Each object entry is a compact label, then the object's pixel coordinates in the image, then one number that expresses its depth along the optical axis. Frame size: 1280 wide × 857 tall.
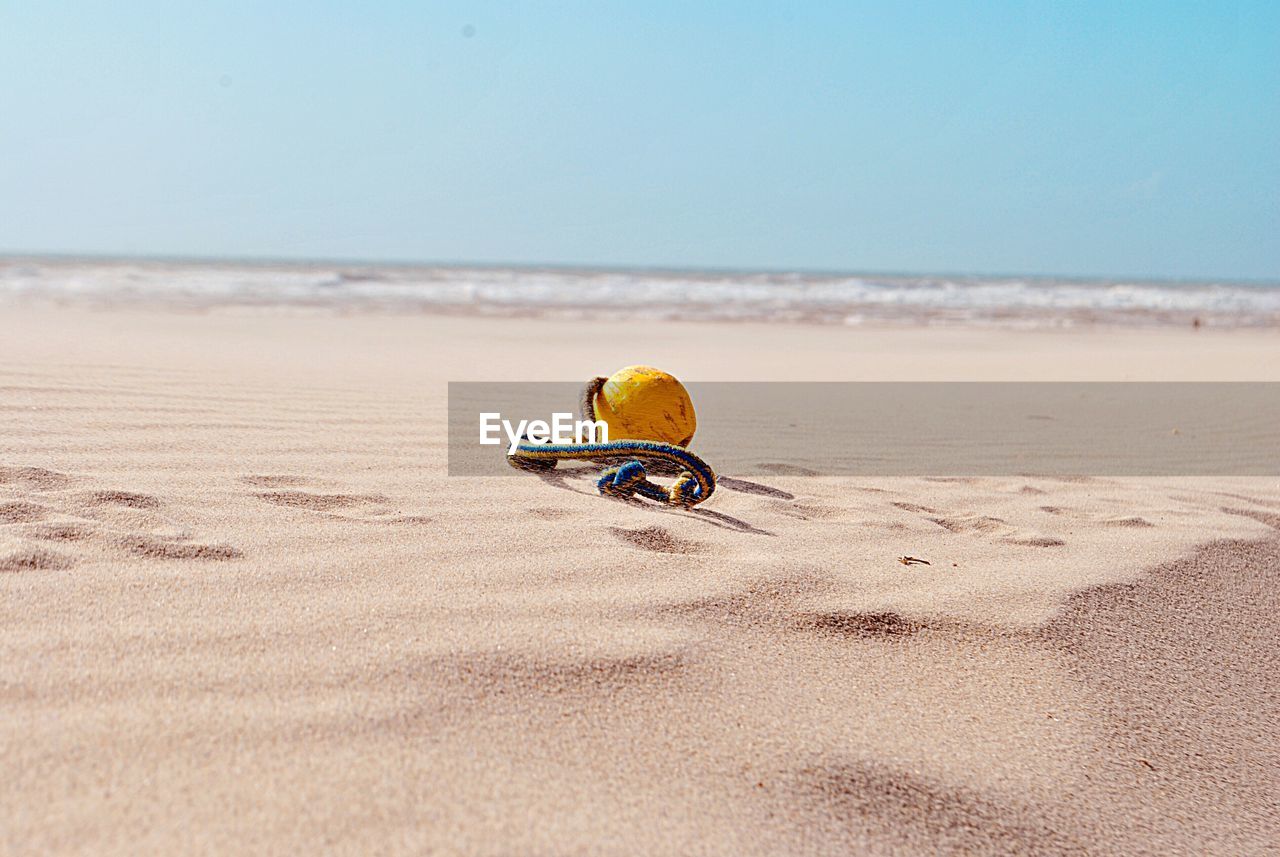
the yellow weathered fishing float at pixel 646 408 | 2.90
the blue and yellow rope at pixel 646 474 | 2.53
